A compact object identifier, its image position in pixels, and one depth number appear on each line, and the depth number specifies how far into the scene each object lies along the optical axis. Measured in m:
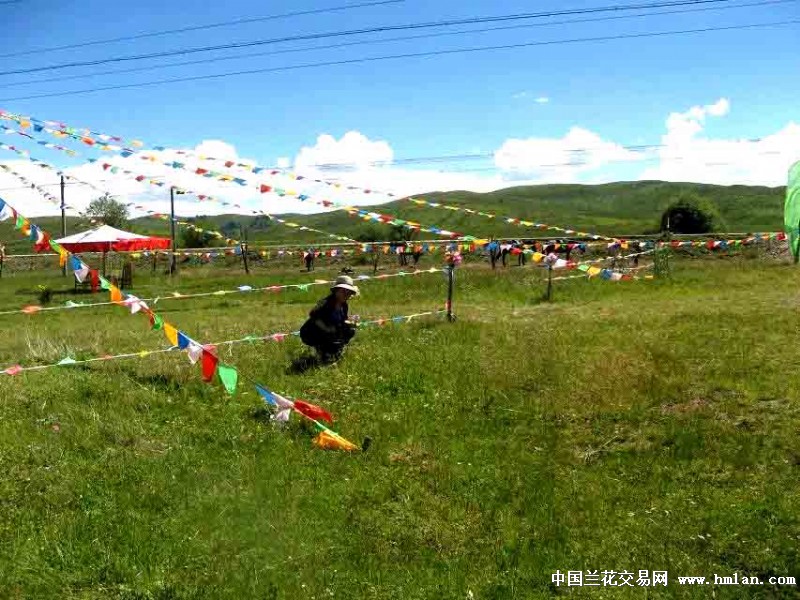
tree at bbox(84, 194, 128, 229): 96.44
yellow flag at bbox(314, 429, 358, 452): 7.32
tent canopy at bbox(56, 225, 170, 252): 27.31
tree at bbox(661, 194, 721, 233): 60.69
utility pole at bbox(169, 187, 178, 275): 32.36
